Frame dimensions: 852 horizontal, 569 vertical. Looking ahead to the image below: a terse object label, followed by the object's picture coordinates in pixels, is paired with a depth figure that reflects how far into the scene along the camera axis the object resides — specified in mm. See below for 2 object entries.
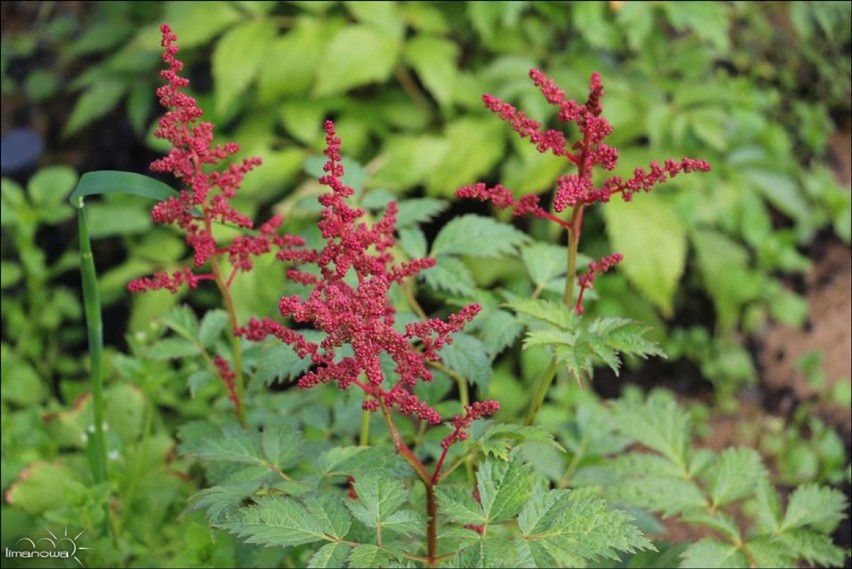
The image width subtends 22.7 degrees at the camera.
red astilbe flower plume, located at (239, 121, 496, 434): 931
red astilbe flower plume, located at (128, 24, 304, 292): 976
